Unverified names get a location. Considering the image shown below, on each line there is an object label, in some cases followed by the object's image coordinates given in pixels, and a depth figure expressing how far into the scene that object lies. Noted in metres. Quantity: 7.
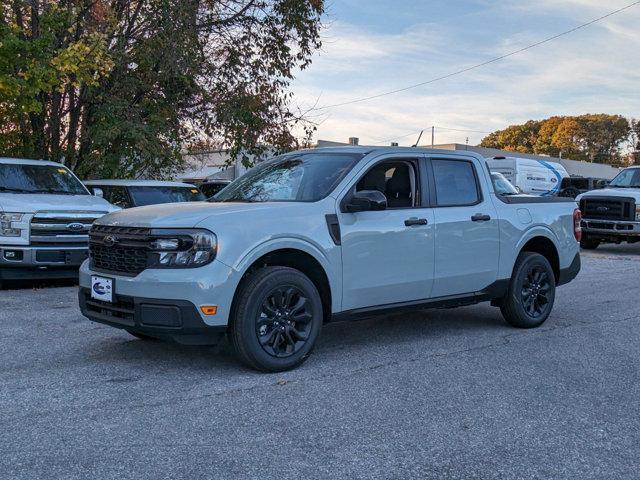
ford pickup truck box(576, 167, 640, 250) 15.65
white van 28.41
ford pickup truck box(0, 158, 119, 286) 9.27
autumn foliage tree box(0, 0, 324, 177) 13.34
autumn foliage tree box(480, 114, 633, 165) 97.38
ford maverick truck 4.96
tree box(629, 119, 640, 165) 103.62
